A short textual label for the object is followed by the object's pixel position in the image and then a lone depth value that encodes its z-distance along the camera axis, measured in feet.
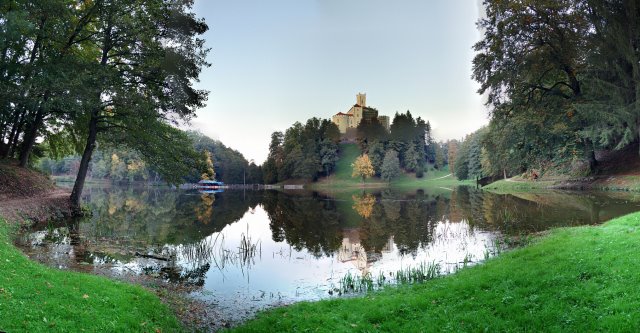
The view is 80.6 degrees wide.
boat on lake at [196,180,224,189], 308.48
